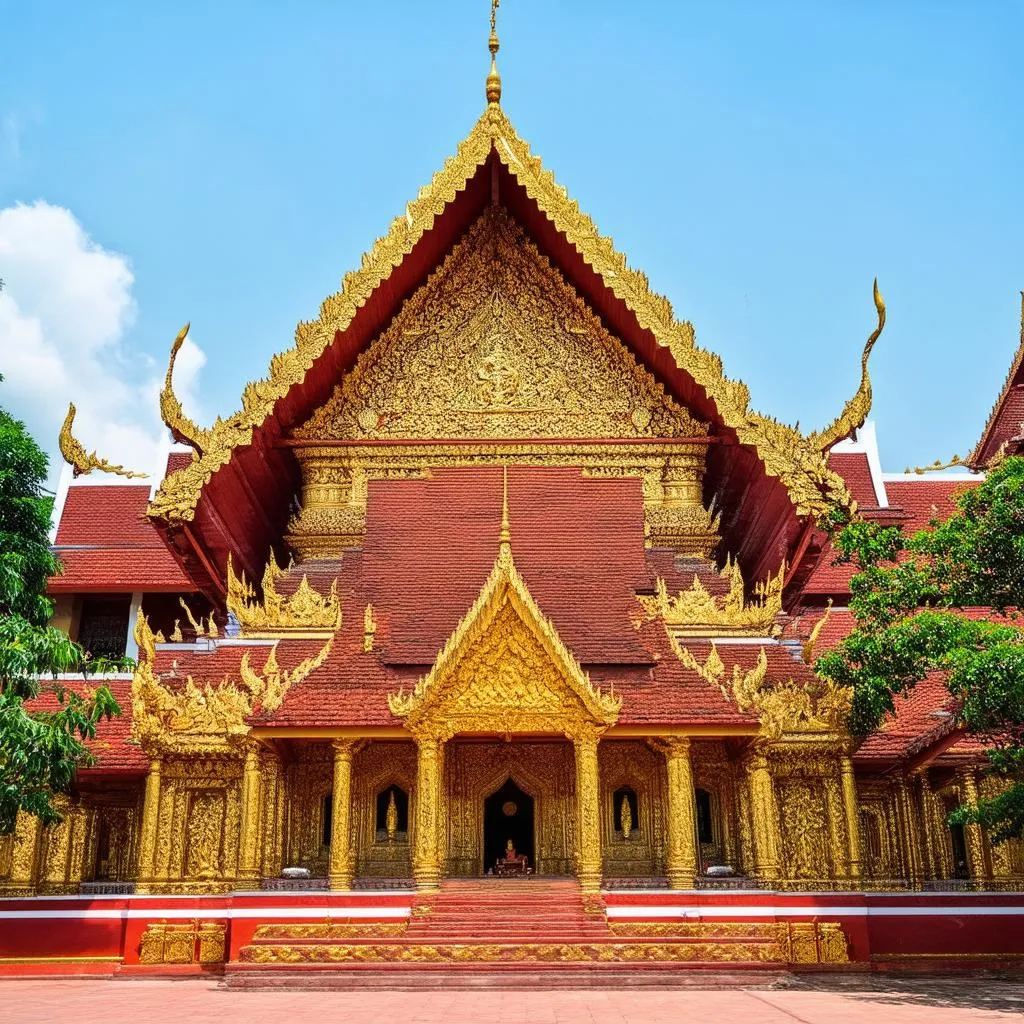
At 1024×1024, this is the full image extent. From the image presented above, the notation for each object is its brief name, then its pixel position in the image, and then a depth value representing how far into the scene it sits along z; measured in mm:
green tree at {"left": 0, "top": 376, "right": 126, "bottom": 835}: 8195
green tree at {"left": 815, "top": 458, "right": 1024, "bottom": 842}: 7758
